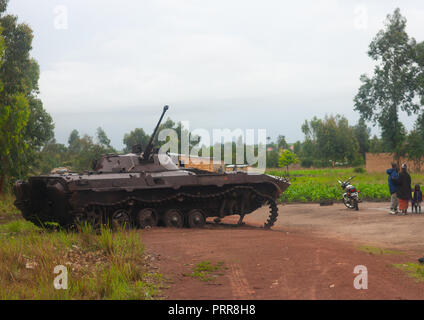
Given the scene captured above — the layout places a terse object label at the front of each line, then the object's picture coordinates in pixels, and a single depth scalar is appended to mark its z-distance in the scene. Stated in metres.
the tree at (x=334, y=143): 64.19
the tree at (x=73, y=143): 85.24
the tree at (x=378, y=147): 45.34
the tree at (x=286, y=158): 55.59
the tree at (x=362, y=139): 83.01
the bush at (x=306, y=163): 81.44
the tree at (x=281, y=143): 98.30
